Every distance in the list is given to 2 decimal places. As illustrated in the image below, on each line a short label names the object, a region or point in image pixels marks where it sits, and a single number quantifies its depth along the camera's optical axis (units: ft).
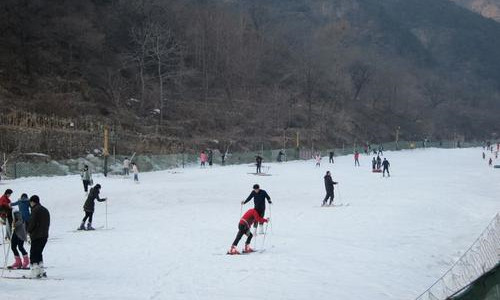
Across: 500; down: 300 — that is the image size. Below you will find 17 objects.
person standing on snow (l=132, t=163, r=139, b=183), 119.47
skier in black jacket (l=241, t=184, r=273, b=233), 54.19
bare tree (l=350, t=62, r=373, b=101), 435.53
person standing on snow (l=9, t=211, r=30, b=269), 45.14
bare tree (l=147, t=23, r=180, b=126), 253.65
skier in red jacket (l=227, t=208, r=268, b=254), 49.14
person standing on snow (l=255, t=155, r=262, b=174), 147.62
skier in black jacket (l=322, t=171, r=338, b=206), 87.14
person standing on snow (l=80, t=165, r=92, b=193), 100.99
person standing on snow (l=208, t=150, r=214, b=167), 173.68
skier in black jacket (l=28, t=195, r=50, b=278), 40.73
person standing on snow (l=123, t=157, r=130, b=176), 132.57
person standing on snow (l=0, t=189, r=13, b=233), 52.80
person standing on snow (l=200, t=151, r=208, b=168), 168.45
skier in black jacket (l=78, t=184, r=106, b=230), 64.54
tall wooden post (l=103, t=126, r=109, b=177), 136.11
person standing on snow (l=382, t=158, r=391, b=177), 152.46
